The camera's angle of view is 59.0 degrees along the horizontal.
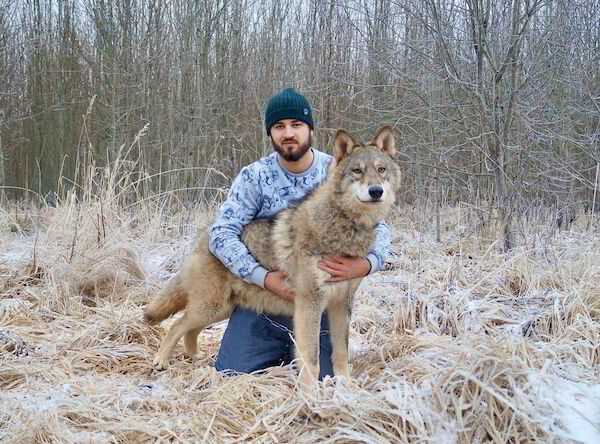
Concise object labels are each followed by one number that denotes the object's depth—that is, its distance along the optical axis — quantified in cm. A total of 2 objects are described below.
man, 340
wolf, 316
